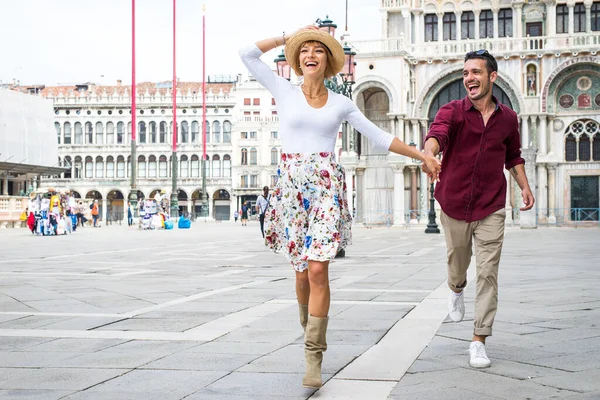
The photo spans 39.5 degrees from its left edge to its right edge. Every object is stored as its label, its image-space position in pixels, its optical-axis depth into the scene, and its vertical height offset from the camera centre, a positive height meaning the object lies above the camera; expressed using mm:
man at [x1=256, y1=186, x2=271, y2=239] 21597 -38
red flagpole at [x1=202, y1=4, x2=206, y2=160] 53788 +11035
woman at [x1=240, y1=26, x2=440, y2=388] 4164 +192
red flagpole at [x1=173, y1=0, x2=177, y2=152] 46250 +6469
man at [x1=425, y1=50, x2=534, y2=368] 4781 +185
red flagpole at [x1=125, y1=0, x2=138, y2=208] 40453 +3311
